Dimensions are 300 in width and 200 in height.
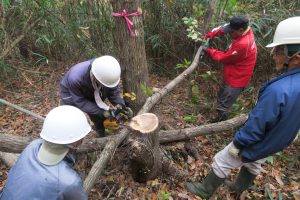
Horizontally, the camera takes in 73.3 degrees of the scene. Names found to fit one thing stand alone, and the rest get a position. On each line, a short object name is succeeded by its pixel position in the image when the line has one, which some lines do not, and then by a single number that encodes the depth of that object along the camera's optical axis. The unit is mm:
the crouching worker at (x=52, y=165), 1204
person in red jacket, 2811
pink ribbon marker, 2098
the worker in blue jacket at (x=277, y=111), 1619
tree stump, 1925
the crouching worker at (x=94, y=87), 2086
